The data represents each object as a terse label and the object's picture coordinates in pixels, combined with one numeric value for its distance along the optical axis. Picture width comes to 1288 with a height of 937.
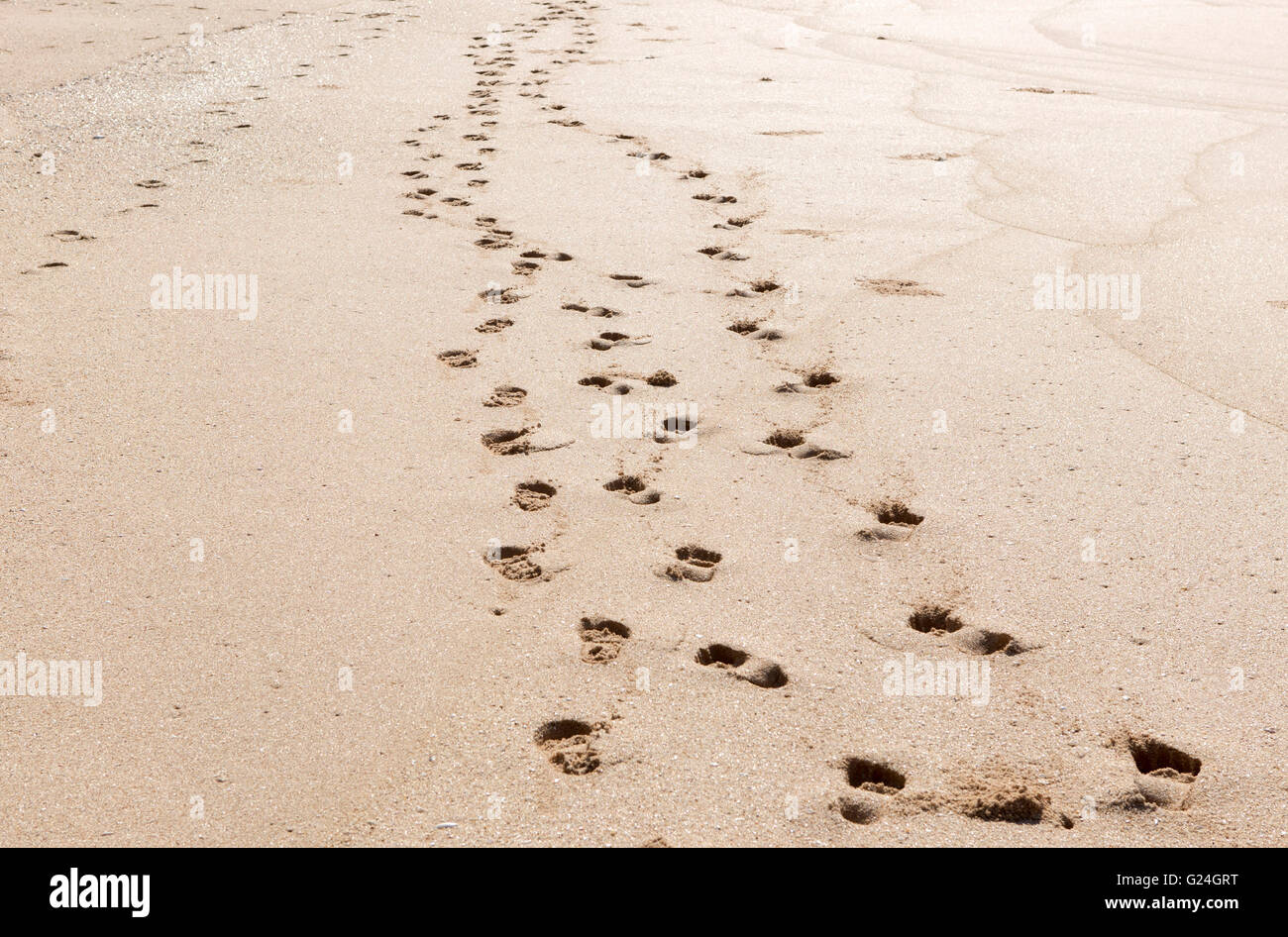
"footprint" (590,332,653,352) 3.51
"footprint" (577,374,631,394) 3.25
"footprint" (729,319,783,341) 3.57
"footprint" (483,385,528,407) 3.17
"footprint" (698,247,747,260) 4.18
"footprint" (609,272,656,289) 3.96
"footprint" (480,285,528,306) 3.83
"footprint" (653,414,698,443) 3.01
